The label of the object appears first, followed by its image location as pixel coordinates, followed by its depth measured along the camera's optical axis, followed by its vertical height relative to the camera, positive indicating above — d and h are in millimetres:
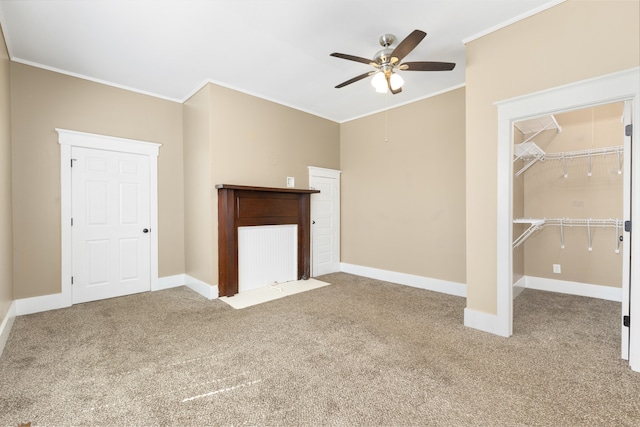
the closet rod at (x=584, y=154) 3660 +738
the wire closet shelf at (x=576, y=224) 3650 -189
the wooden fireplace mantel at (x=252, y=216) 3969 -48
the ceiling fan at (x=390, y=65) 2529 +1357
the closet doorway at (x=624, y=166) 2113 +367
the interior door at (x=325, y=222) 5219 -181
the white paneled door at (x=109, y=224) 3725 -136
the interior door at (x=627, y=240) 2176 -234
